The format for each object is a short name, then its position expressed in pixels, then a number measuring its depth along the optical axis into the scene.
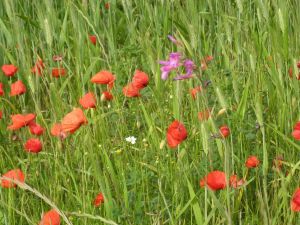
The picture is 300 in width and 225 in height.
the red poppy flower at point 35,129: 2.38
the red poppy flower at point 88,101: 2.41
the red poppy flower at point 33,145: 2.26
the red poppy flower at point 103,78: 2.50
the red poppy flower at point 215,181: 1.97
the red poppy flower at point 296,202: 1.96
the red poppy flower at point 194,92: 2.41
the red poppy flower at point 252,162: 2.14
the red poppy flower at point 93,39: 3.25
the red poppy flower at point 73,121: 2.25
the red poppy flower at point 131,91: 2.45
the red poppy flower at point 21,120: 2.38
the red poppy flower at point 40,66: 2.72
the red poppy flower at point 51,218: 1.99
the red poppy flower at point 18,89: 2.66
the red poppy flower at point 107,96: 2.51
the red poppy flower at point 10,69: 2.85
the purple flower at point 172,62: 1.93
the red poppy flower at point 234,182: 2.08
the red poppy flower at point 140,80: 2.45
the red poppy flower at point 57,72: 2.84
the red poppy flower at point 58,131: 2.34
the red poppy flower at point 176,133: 2.11
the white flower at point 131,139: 2.49
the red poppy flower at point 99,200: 2.15
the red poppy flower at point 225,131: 2.11
